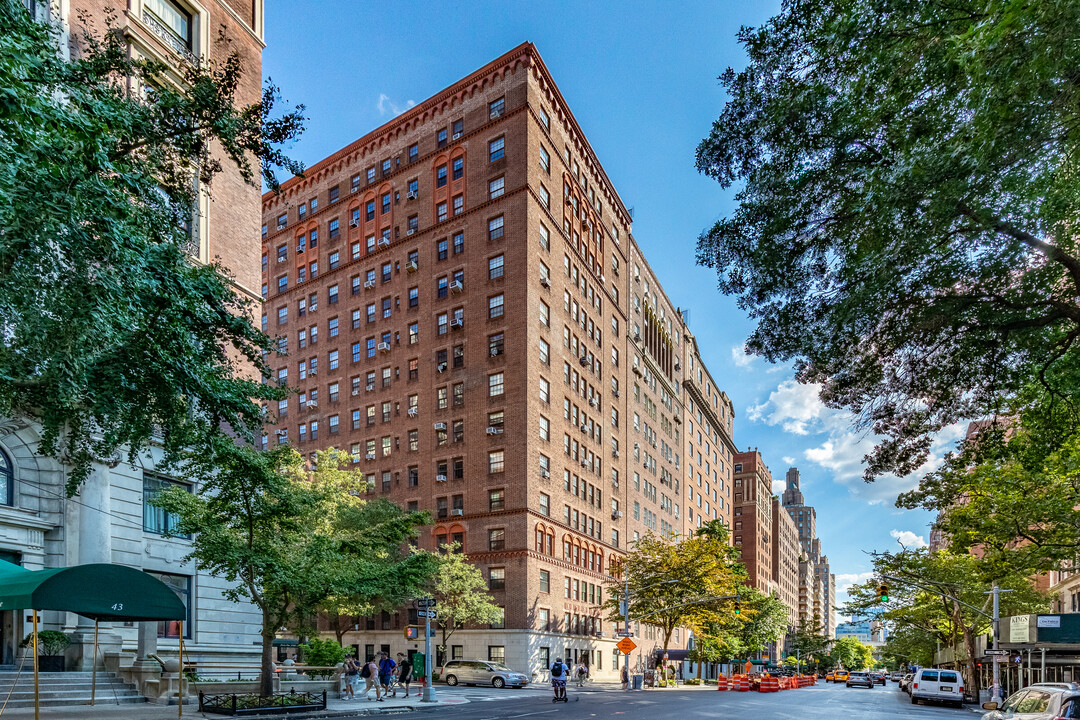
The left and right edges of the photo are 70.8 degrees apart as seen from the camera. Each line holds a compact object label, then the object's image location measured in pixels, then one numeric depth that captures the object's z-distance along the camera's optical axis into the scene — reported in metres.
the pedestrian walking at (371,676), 29.05
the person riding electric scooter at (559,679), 31.56
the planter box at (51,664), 20.92
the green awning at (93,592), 14.47
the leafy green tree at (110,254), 9.55
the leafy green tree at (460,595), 47.16
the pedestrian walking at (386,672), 33.00
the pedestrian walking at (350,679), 28.80
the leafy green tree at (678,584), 54.81
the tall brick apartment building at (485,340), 53.66
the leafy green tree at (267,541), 19.97
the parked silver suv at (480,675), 42.66
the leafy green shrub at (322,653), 33.28
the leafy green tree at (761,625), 83.50
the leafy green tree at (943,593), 48.92
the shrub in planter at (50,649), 20.88
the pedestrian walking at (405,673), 32.94
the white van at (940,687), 40.06
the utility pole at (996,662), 34.08
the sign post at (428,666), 28.75
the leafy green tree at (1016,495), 16.31
